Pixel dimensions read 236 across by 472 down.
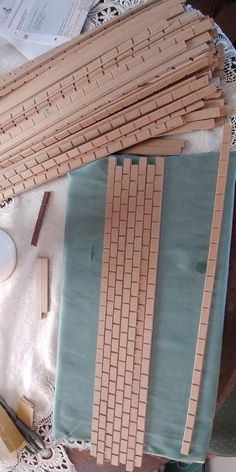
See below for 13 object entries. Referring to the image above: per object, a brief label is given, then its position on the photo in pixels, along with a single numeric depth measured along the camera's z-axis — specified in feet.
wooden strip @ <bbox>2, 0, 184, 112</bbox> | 2.79
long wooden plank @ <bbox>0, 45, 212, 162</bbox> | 2.75
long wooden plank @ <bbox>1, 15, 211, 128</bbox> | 2.70
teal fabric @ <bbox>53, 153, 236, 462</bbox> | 2.71
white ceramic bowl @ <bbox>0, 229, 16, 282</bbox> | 3.08
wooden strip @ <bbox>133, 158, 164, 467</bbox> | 2.77
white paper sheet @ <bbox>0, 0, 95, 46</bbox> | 3.18
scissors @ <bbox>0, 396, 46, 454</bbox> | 3.04
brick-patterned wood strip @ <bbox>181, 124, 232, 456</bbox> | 2.67
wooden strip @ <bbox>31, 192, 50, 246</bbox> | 3.10
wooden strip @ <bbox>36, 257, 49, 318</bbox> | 3.08
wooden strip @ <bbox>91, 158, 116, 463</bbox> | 2.86
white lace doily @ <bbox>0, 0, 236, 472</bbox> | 3.05
